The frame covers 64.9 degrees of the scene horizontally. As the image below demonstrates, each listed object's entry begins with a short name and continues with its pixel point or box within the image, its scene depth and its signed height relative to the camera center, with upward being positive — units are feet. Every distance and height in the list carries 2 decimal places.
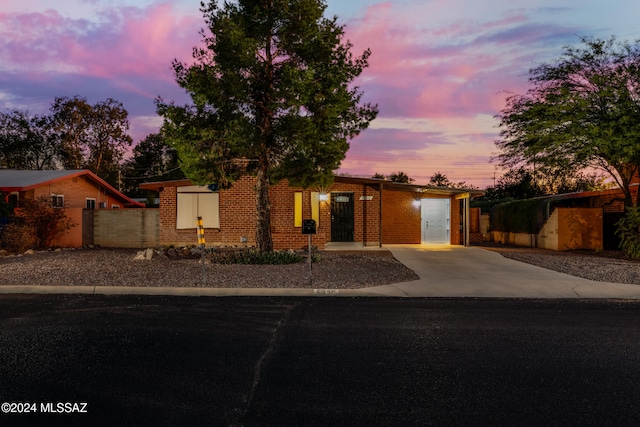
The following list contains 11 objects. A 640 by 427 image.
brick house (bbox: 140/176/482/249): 71.00 +1.99
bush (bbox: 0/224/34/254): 60.34 -1.75
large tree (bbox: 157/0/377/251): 48.34 +12.11
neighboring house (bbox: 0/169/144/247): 74.95 +5.68
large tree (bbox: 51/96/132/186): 163.12 +30.18
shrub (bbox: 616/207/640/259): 57.16 -0.94
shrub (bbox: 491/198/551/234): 82.84 +1.68
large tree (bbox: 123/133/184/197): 206.80 +26.46
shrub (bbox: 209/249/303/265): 49.37 -3.36
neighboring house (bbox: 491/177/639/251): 72.59 +0.28
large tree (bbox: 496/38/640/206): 57.52 +12.99
